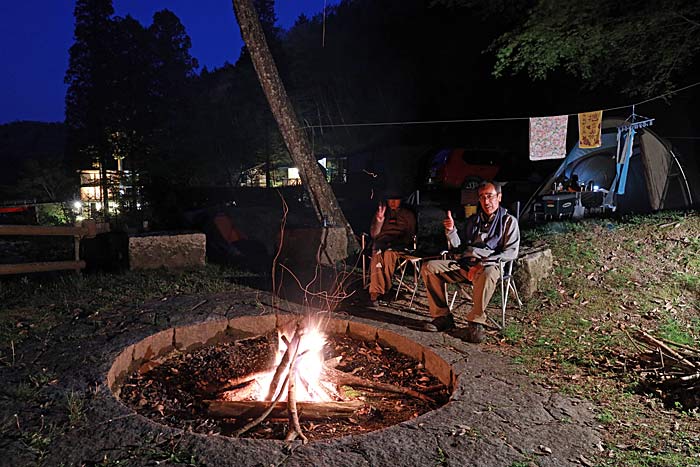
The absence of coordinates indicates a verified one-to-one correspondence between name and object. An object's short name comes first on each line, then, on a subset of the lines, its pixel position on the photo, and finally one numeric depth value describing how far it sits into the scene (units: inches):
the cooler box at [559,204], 435.8
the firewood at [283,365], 144.5
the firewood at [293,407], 118.8
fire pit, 135.4
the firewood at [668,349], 146.9
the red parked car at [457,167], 654.5
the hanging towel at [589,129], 410.9
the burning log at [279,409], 135.6
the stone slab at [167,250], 287.9
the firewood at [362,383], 151.6
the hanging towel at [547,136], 430.3
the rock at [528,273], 233.8
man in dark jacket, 226.7
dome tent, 442.3
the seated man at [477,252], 190.9
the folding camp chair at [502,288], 187.8
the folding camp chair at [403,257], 218.5
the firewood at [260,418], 123.5
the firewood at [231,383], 157.1
